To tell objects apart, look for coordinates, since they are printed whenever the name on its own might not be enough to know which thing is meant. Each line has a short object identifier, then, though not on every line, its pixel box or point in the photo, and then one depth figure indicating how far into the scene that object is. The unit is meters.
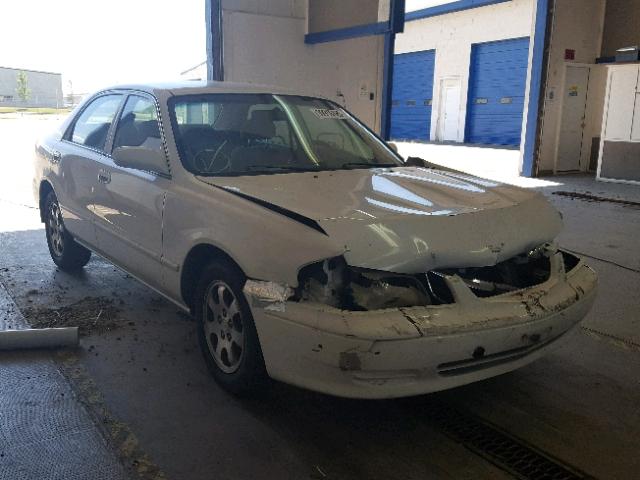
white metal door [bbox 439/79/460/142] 24.11
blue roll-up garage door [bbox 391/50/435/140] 25.58
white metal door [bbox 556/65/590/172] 12.25
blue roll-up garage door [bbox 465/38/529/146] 21.52
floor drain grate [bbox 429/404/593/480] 2.29
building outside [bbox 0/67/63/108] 67.12
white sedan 2.26
